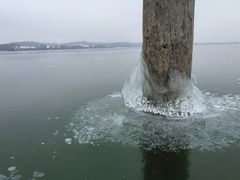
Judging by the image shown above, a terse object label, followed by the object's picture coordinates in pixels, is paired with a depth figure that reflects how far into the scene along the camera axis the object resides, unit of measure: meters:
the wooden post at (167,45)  6.42
